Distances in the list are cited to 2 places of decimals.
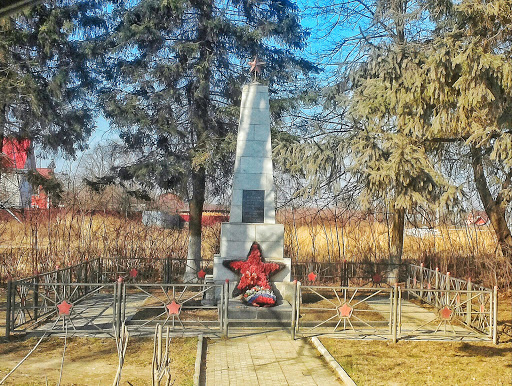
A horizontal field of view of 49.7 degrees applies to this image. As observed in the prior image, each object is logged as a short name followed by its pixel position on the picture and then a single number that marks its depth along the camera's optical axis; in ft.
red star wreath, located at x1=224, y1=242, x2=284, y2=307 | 36.11
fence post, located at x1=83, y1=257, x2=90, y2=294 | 46.77
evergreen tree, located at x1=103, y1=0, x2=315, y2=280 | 52.19
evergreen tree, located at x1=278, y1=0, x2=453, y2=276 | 43.24
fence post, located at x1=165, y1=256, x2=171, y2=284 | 51.29
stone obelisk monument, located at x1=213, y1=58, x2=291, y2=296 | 41.01
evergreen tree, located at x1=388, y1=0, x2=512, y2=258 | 38.22
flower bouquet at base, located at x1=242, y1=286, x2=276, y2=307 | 35.81
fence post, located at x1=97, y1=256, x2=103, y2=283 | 51.39
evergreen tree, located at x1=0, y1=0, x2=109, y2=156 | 48.78
